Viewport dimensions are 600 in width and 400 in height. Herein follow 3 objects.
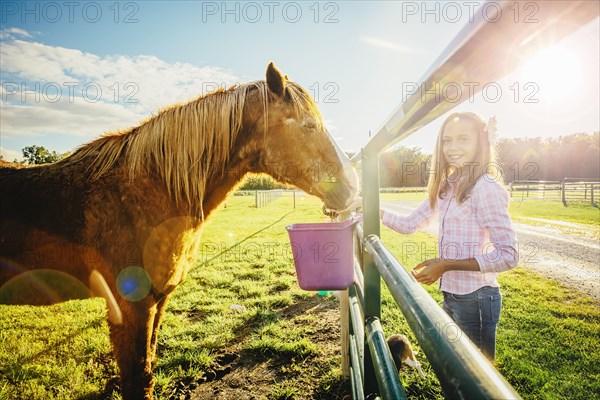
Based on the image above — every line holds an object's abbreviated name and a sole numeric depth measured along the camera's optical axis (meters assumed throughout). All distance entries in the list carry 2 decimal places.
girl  2.07
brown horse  2.43
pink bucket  2.01
